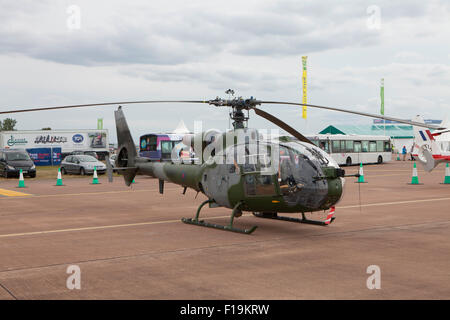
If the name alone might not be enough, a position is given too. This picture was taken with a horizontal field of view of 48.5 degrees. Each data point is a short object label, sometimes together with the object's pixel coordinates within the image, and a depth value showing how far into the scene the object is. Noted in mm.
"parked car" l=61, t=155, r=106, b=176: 30172
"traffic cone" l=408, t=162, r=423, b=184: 21692
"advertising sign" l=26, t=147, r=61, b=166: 44438
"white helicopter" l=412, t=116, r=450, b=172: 23859
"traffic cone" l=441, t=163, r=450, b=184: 21516
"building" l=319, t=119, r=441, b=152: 70438
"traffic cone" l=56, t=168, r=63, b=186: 23481
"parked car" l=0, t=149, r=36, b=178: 29047
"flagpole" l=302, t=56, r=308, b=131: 53312
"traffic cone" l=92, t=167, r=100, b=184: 24031
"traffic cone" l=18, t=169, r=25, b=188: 22812
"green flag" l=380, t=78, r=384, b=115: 73238
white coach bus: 39250
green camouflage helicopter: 9305
